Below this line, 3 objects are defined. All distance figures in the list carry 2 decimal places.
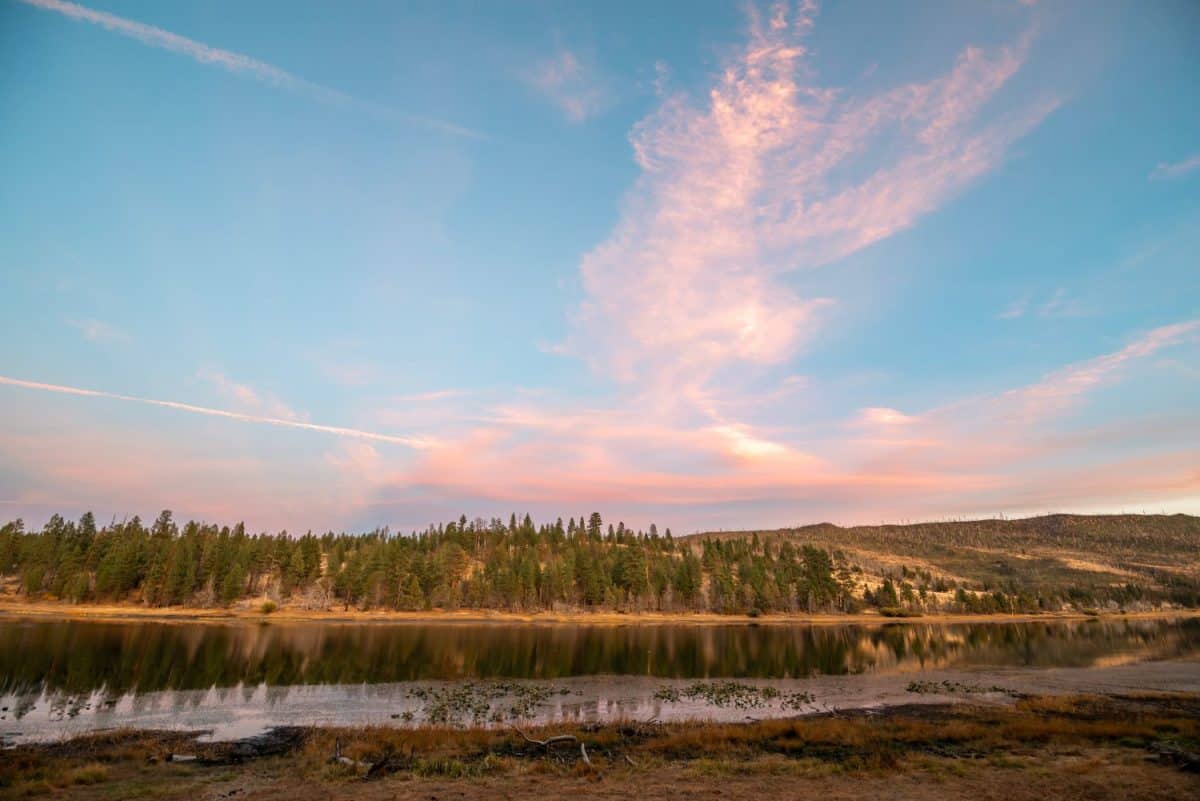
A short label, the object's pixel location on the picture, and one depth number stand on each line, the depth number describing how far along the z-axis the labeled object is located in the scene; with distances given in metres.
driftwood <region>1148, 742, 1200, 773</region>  20.84
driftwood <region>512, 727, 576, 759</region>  26.28
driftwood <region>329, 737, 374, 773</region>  22.20
